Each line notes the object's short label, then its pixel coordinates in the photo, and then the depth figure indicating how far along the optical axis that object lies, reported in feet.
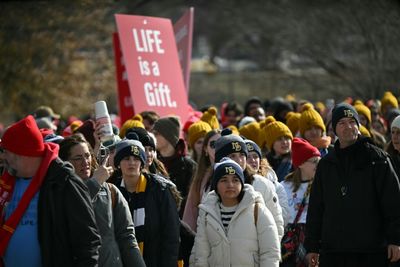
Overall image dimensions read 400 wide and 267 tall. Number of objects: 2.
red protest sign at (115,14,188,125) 93.33
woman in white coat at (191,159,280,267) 52.53
